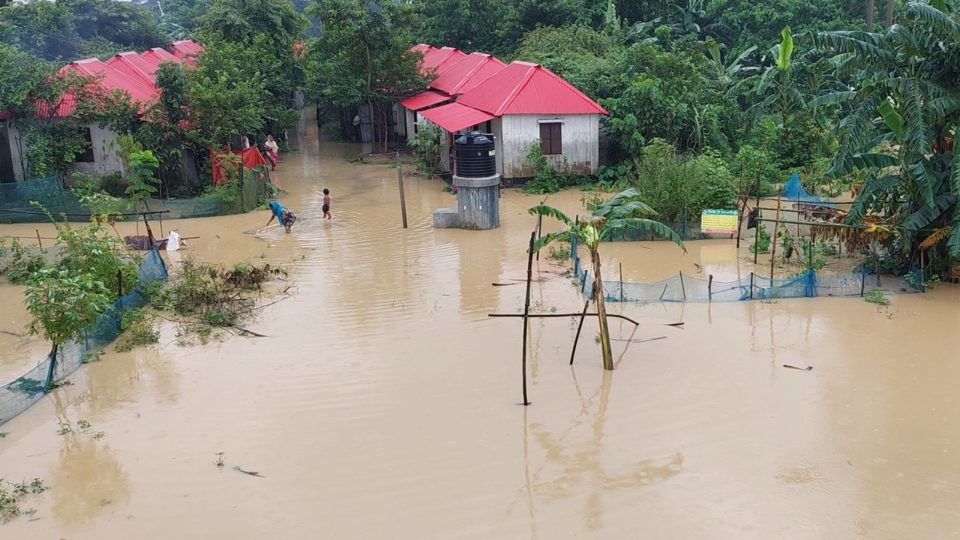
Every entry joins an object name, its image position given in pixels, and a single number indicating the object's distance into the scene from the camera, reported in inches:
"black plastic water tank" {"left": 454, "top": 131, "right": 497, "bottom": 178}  735.1
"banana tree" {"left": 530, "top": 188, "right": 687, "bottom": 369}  412.2
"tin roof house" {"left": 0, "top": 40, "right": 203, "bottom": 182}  869.2
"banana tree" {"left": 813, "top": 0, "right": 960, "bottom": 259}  524.7
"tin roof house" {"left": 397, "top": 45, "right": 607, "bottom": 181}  901.8
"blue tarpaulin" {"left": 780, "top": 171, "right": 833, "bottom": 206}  756.6
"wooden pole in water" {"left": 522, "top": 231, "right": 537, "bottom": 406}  374.3
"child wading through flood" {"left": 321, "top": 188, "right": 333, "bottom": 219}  795.4
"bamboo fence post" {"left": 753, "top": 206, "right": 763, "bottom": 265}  621.6
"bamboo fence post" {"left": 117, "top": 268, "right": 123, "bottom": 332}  498.0
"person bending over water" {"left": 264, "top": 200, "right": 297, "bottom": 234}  741.9
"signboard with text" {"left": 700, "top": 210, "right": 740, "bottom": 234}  649.2
